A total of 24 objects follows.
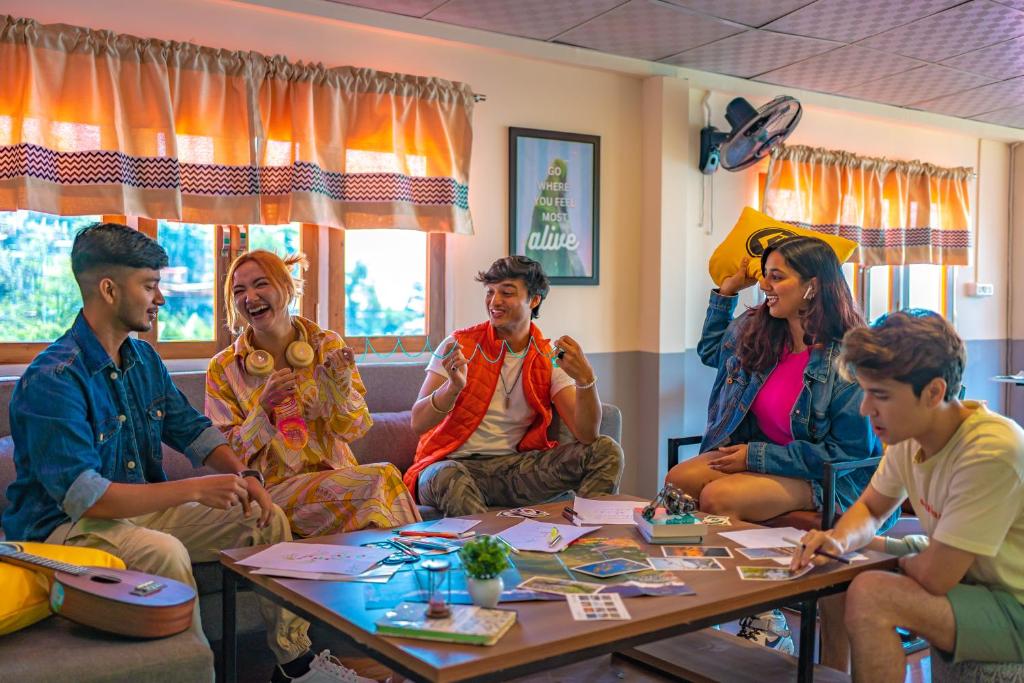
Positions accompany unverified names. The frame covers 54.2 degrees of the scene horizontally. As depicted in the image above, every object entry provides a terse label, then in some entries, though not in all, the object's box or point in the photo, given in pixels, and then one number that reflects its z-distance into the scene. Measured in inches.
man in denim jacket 89.7
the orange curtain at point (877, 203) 226.1
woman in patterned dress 113.5
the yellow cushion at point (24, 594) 74.9
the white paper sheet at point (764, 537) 95.5
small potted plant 72.4
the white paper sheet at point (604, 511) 103.5
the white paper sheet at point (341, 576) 80.4
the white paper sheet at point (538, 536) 92.0
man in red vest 134.6
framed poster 189.8
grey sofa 72.6
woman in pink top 126.0
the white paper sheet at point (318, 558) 83.0
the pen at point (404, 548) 88.5
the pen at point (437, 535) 94.7
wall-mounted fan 196.9
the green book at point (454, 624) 66.2
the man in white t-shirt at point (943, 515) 80.6
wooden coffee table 64.2
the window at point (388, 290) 173.9
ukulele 74.9
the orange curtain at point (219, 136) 137.3
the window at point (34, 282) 142.4
